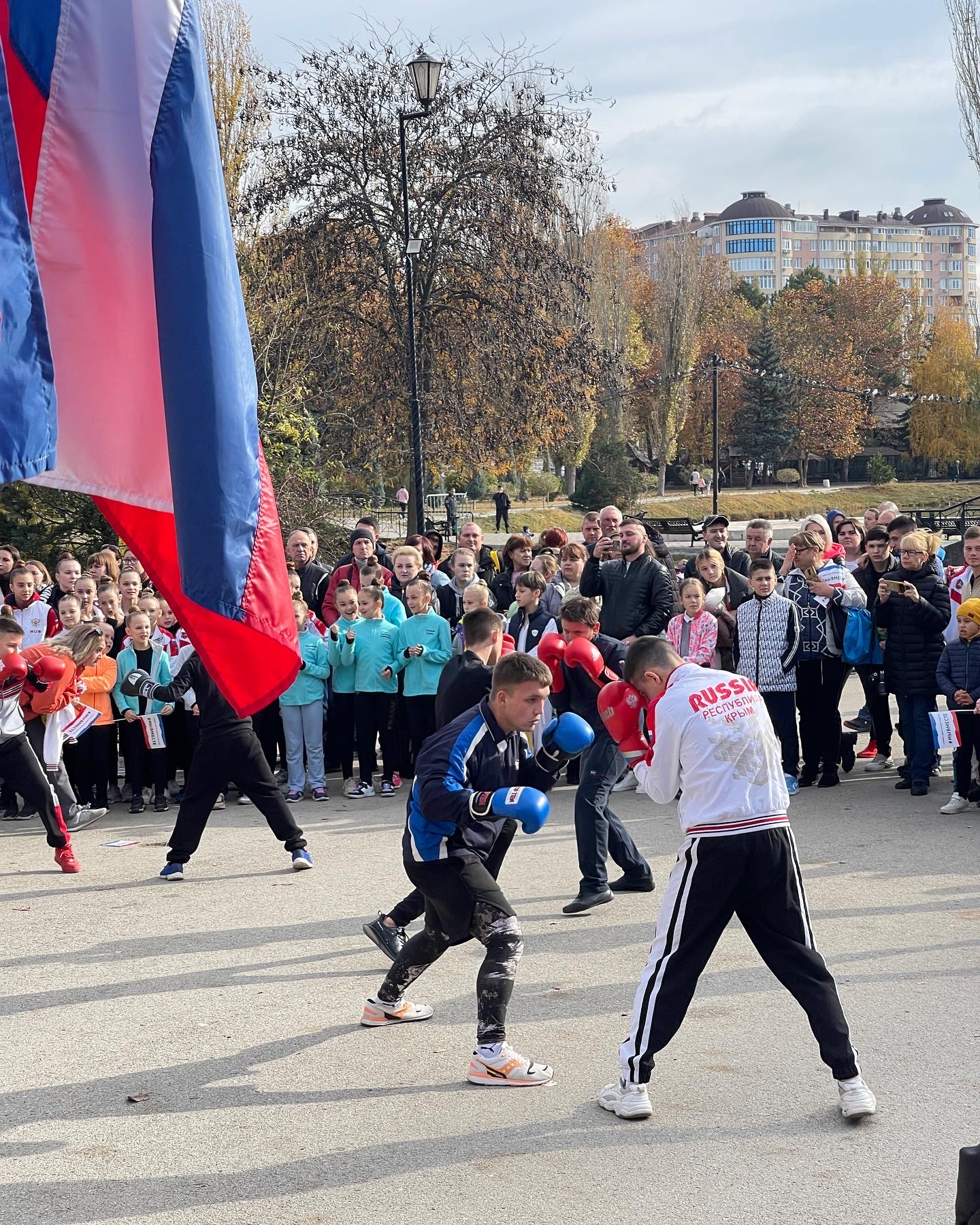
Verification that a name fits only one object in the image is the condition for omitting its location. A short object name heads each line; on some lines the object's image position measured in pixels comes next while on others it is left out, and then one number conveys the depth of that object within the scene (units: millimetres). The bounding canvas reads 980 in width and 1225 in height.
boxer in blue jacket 5328
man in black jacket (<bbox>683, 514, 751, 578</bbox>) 12469
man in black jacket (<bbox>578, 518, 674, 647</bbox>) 10992
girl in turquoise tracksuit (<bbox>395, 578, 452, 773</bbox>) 11297
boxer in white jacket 4883
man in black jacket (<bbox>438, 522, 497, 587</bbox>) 13258
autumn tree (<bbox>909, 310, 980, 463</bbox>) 70188
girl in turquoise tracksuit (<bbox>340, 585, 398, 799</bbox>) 11312
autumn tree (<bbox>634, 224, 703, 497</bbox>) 61438
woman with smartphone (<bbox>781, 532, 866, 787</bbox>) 10805
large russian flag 3133
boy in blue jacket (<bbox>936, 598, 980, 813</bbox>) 9734
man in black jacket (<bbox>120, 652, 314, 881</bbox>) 8742
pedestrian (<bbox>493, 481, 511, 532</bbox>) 42750
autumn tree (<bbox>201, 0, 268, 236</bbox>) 23969
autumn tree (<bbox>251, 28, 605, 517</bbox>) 26484
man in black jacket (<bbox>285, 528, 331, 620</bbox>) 12766
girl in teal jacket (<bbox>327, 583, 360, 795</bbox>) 11453
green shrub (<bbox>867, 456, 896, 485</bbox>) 71750
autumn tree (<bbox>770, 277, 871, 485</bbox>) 70125
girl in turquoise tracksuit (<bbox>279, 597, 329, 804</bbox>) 11055
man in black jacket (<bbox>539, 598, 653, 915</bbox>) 7730
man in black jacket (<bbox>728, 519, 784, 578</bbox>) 11508
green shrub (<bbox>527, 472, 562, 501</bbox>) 58812
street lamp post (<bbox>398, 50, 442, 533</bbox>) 17859
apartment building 148500
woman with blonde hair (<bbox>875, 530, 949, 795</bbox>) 10383
